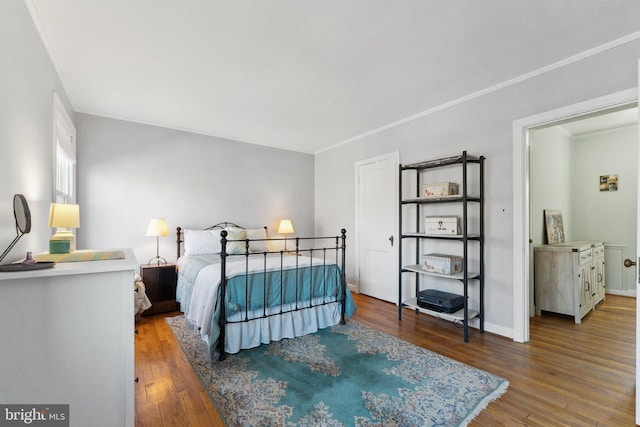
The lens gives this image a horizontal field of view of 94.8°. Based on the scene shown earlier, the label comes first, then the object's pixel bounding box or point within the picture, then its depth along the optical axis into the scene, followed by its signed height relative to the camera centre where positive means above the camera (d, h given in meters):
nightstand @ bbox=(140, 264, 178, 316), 3.65 -0.85
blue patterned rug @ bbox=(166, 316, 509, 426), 1.77 -1.19
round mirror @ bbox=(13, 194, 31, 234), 1.56 +0.03
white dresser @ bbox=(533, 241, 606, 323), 3.43 -0.77
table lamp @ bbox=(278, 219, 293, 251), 4.98 -0.16
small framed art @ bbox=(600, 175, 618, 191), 4.66 +0.52
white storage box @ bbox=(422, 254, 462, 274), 3.08 -0.50
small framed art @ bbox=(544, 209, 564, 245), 4.09 -0.15
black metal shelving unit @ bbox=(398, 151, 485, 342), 3.00 -0.17
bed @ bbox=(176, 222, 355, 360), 2.52 -0.78
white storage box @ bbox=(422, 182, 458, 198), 3.23 +0.31
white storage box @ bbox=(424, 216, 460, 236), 3.18 -0.10
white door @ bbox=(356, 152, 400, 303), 4.13 -0.13
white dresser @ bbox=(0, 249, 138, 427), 1.17 -0.52
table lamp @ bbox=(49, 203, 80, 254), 1.88 -0.02
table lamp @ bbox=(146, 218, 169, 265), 3.80 -0.13
